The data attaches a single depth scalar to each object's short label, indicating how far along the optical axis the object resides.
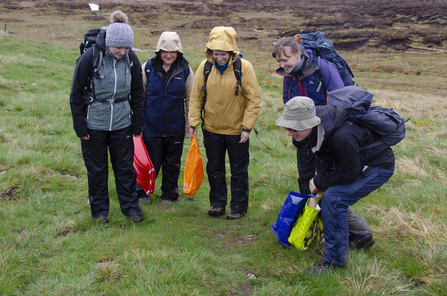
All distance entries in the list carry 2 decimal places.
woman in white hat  5.09
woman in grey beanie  4.04
